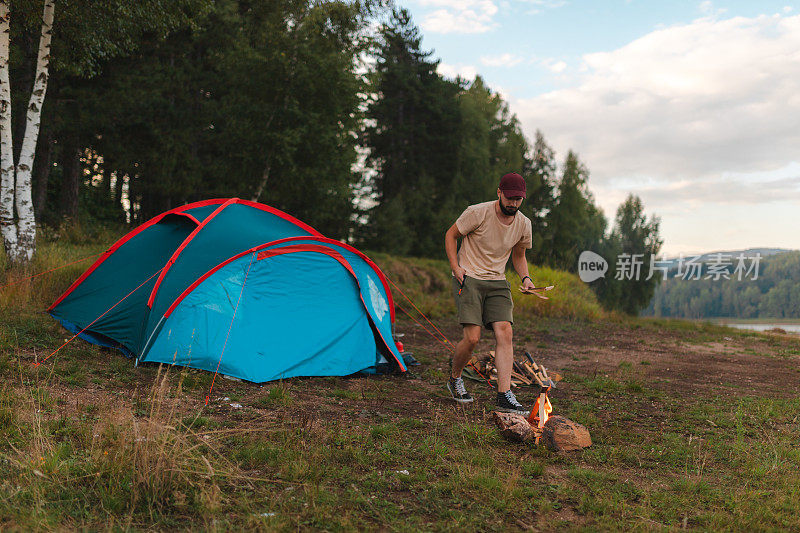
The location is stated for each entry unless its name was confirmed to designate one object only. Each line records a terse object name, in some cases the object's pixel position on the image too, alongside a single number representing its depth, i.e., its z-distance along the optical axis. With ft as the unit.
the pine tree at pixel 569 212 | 136.15
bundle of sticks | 22.91
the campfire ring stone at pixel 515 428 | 14.78
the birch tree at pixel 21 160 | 30.66
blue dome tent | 20.16
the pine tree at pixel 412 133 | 102.32
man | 17.66
